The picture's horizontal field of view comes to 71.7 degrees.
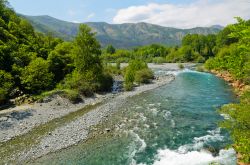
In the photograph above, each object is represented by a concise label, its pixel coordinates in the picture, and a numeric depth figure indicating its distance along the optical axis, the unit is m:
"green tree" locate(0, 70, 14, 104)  25.80
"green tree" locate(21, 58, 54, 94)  29.38
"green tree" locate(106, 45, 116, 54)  116.64
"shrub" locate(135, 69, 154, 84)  42.11
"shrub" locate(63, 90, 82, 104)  28.53
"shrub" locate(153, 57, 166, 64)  88.01
